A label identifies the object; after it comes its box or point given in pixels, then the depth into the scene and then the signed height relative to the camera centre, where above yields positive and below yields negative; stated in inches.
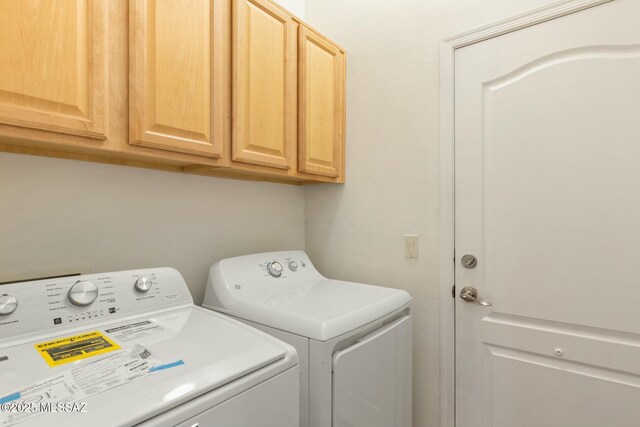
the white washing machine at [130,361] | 25.6 -13.6
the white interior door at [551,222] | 49.9 -1.4
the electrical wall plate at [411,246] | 68.5 -6.5
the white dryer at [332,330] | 43.4 -16.1
